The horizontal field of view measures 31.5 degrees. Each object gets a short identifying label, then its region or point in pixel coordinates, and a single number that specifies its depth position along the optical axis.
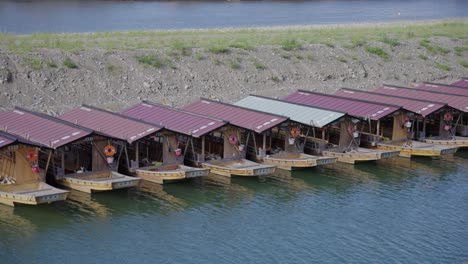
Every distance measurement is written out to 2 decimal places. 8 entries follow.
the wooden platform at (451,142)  48.03
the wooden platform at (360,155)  44.09
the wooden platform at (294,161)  42.47
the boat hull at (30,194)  34.22
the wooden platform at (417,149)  45.94
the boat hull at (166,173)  38.95
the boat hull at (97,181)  36.78
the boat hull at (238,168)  40.38
